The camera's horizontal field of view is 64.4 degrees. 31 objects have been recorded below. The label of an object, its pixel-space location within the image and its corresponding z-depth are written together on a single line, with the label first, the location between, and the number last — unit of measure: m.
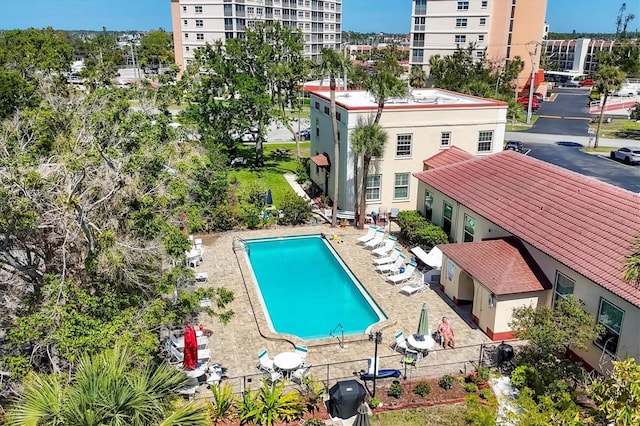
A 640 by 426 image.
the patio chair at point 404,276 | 23.52
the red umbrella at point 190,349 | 15.80
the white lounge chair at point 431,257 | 24.12
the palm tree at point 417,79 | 72.12
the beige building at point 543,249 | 16.16
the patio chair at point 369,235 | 28.00
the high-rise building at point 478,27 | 85.81
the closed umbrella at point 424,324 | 18.08
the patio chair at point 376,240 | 27.45
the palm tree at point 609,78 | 50.97
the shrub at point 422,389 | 15.63
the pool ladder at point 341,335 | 18.68
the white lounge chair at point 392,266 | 24.32
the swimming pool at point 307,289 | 21.11
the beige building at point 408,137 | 30.56
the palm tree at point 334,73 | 28.16
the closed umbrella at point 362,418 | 12.79
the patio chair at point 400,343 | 17.94
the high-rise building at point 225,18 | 102.25
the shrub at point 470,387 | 15.85
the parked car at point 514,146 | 49.48
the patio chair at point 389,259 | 25.03
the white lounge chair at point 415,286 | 22.58
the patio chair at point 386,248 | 26.12
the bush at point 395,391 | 15.54
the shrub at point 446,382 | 15.94
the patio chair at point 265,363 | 16.56
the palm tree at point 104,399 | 9.81
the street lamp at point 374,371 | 15.23
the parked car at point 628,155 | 46.22
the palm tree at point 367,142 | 27.70
